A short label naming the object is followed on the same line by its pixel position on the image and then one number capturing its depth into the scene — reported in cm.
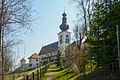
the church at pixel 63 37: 4339
